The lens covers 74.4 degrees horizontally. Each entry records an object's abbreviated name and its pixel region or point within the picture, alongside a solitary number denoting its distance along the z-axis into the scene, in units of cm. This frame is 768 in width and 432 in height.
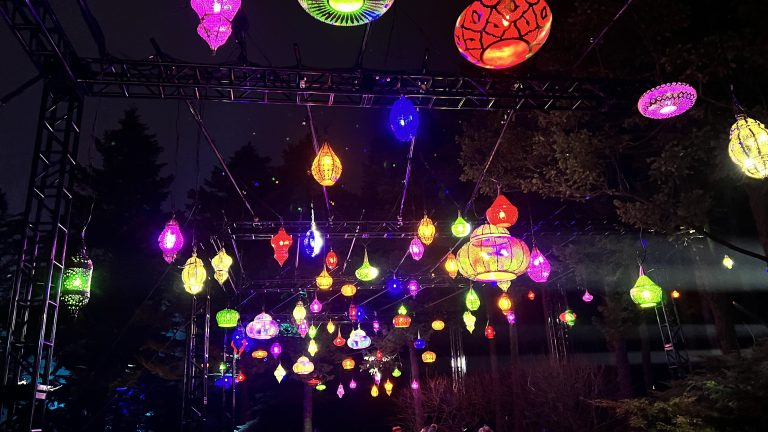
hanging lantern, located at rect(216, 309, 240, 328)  1189
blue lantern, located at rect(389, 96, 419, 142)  570
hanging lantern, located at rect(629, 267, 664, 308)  858
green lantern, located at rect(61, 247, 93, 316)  652
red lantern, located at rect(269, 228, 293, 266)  950
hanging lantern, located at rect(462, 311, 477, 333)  1425
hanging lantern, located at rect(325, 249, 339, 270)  1071
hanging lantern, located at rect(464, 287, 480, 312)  1213
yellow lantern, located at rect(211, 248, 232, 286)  922
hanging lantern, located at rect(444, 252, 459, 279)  1087
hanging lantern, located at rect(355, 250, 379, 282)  1012
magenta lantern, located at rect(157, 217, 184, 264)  761
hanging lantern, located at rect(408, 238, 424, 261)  986
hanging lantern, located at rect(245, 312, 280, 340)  1236
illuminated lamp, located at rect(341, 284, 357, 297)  1234
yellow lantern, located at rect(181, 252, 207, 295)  856
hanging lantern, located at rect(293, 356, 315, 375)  1576
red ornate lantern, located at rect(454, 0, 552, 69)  375
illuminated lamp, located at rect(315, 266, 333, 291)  1143
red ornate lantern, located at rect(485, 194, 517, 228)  791
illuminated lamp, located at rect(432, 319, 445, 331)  1643
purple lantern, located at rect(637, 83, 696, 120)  566
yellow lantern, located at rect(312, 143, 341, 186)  658
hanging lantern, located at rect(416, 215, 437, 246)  908
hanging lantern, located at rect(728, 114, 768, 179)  490
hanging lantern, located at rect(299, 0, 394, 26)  330
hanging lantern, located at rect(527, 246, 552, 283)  962
